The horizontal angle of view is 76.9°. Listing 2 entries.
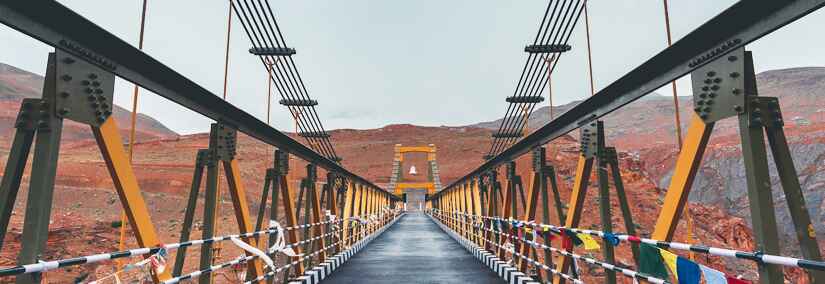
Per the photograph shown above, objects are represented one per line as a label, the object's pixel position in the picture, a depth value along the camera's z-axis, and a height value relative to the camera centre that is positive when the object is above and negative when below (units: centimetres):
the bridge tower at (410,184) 7488 +485
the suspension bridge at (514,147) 320 +50
